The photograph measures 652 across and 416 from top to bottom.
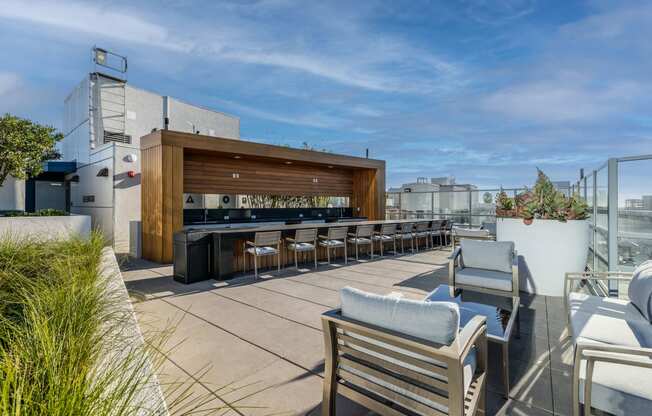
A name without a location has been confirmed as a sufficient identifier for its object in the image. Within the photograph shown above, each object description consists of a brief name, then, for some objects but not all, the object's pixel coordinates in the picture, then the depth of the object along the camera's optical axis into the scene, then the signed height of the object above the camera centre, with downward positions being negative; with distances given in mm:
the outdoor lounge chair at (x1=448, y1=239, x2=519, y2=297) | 3625 -814
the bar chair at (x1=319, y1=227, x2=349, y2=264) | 6673 -762
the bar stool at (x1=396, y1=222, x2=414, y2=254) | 8273 -767
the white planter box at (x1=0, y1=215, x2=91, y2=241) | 6332 -485
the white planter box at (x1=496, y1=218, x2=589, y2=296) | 4344 -683
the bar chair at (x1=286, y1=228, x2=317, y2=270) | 6168 -752
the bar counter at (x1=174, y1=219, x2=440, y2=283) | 5285 -878
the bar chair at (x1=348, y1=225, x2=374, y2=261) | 7258 -746
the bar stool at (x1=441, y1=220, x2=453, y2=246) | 9969 -841
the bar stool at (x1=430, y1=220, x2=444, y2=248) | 9466 -799
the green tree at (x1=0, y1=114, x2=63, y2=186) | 6980 +1337
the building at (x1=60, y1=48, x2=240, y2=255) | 8930 +2675
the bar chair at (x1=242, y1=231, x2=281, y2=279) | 5625 -740
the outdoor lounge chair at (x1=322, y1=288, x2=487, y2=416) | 1353 -737
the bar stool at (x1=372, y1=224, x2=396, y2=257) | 7706 -776
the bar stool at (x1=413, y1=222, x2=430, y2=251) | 8864 -763
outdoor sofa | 1479 -866
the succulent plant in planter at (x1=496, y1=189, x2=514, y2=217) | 4949 -22
